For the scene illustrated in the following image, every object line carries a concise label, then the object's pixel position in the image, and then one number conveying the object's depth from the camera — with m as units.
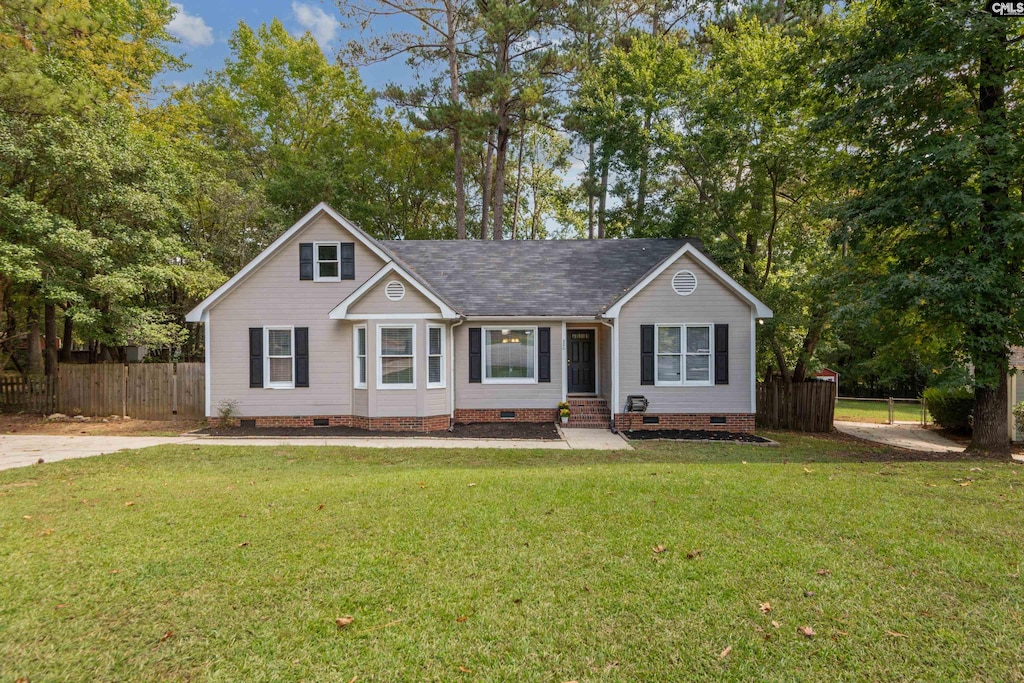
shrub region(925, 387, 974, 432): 16.27
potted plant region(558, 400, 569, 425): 13.66
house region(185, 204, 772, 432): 12.99
